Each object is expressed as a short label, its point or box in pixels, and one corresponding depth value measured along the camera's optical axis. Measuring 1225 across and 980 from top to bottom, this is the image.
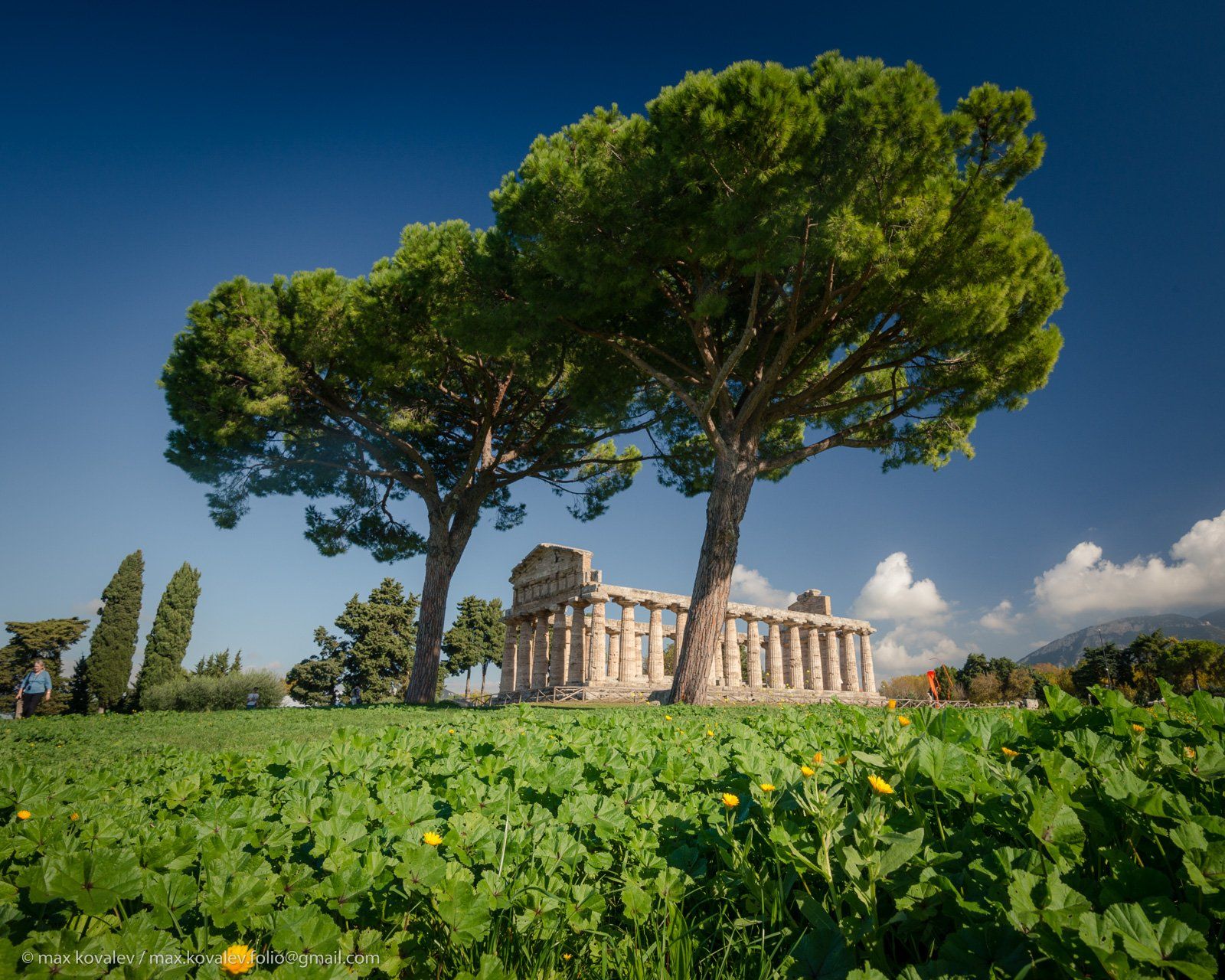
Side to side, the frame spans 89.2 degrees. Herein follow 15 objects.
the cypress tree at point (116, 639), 28.55
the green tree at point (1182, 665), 41.41
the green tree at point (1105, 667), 44.12
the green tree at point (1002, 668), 54.88
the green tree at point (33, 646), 35.47
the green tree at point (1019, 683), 51.43
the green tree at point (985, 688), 51.66
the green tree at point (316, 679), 44.25
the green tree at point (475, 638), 49.06
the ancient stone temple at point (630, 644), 29.94
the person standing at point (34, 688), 13.39
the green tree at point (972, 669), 56.50
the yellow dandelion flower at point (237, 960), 1.42
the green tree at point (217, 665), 40.19
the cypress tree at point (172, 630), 29.44
